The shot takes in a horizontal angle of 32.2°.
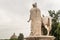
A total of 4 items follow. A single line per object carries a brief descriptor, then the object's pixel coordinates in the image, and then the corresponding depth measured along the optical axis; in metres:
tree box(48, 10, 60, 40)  13.25
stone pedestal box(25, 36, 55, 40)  6.45
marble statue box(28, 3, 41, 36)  6.71
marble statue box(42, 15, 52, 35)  6.80
